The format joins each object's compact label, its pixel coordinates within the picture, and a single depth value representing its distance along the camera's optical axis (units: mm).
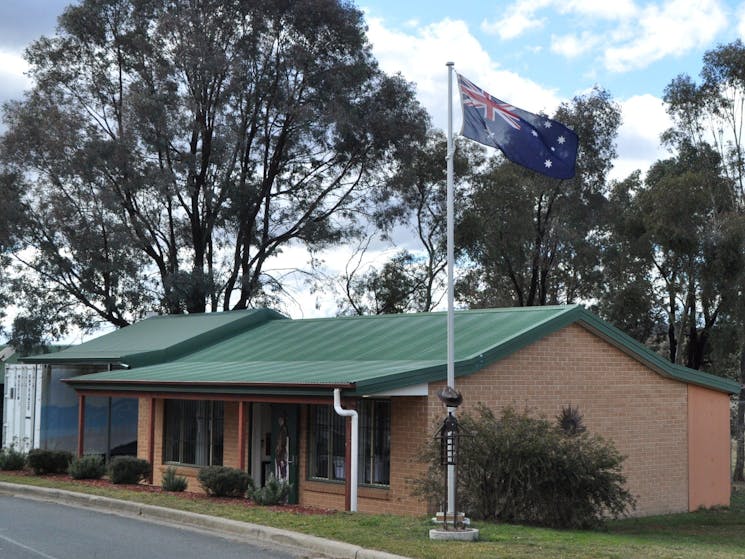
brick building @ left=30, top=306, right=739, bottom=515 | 18438
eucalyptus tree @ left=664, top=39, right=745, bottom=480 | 36625
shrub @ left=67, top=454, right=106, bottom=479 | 21734
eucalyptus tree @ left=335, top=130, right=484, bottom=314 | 43688
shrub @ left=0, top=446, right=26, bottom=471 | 23875
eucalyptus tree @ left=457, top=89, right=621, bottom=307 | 43438
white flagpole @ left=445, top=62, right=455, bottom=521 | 13547
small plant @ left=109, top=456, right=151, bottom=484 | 20938
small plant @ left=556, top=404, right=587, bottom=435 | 19531
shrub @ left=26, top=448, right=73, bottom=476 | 22719
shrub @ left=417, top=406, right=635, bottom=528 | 15562
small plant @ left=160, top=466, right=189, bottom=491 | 19562
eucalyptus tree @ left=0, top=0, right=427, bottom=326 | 37656
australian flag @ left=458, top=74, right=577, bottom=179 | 14336
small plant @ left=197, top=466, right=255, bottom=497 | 18172
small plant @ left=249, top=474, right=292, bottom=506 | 17141
